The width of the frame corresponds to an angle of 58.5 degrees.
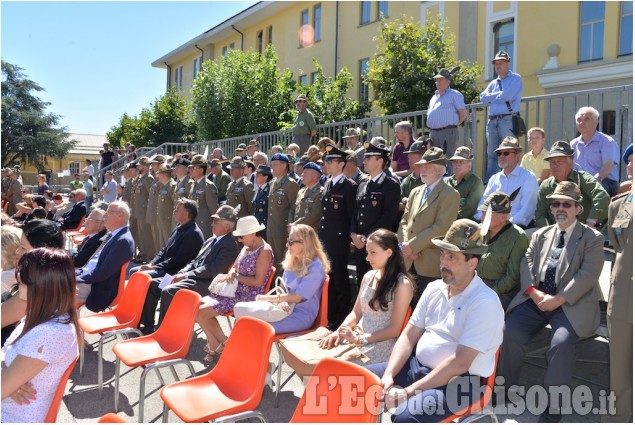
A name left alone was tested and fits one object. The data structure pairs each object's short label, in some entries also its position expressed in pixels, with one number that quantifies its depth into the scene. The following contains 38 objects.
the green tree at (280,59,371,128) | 17.98
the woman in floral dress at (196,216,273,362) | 5.53
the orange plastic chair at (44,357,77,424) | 2.92
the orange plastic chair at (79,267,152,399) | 5.20
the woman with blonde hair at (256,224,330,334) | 4.89
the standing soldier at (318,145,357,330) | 6.48
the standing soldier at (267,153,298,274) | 7.94
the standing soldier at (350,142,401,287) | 6.10
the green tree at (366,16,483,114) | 13.77
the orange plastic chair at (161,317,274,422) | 3.40
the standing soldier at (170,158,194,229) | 10.25
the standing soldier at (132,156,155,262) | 11.86
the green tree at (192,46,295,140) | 19.77
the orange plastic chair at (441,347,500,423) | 3.17
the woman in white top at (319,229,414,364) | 4.02
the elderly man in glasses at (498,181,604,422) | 4.14
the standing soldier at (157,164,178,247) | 10.71
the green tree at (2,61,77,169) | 54.12
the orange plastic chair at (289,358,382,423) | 2.86
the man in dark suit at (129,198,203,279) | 6.74
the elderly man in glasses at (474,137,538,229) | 5.77
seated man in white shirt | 3.24
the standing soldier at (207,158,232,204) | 10.63
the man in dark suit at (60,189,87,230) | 12.59
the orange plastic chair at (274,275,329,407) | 4.96
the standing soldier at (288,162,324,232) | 7.11
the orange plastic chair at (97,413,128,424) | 2.57
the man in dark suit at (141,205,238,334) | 6.09
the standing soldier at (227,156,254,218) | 9.28
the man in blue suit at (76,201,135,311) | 5.89
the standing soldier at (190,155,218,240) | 9.70
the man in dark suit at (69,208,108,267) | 6.86
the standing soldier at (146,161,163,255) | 11.23
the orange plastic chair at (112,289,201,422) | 4.36
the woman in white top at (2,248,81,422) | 2.83
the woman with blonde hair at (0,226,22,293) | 4.63
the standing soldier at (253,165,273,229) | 8.28
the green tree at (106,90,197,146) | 27.84
